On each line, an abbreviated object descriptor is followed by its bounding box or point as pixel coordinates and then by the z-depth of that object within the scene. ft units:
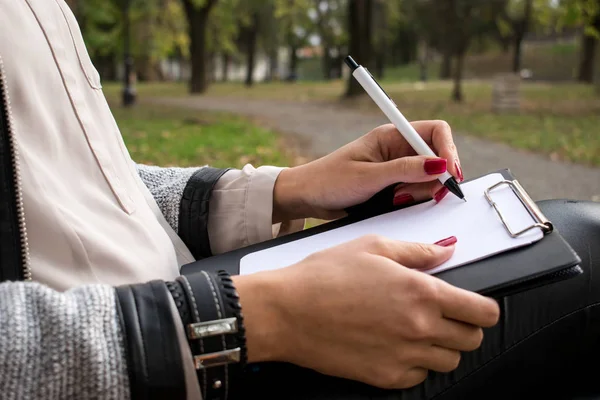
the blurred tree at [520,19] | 50.58
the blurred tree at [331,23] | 123.44
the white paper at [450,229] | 3.43
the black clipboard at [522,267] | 3.12
